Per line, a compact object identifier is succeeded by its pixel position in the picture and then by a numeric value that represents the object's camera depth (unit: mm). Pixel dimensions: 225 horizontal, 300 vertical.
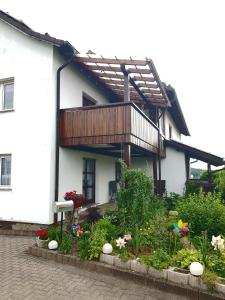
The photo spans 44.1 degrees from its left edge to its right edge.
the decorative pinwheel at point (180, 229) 6145
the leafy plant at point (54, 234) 6530
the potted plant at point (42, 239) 6570
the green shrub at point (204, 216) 6531
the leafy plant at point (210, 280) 4324
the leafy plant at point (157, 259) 4883
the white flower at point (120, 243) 5676
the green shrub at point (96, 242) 5660
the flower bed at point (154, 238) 4787
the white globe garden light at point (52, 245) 6340
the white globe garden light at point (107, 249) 5574
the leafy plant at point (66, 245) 6109
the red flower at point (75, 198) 7260
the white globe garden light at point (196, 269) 4516
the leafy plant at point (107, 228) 6240
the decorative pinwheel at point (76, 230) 6762
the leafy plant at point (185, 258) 4844
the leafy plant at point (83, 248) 5719
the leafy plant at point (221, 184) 12569
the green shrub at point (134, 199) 6363
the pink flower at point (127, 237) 5930
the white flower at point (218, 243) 5129
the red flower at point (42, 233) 6668
